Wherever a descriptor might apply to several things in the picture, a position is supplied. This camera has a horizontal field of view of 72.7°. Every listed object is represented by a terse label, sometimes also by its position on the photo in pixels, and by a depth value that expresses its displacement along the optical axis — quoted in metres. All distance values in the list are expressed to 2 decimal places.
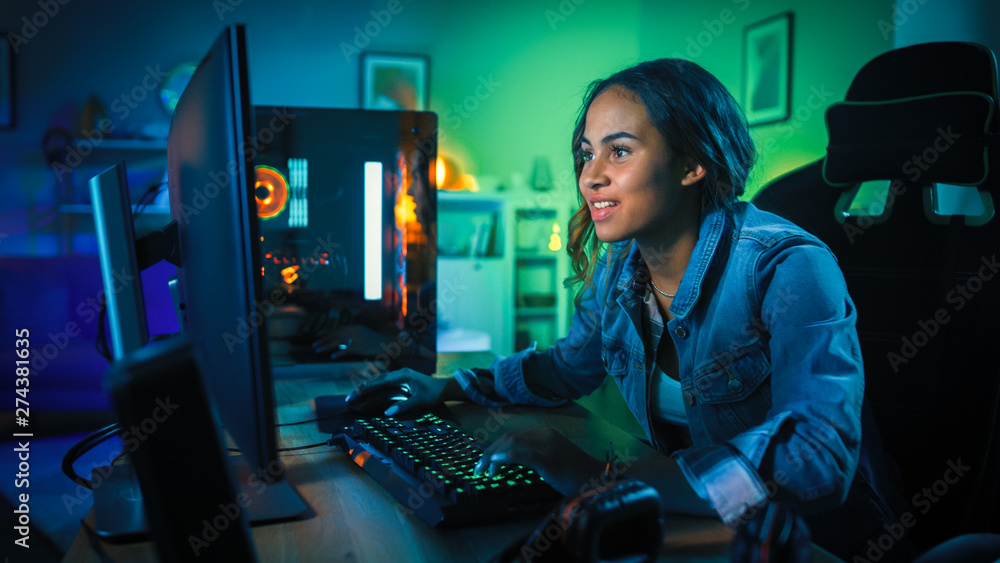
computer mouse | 1.05
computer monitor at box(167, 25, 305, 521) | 0.53
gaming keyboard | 0.67
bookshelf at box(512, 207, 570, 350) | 3.95
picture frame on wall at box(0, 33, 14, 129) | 3.52
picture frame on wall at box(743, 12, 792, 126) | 3.07
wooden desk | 0.60
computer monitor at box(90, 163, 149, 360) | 0.65
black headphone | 0.47
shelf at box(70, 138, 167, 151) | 3.47
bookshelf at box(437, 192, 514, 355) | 3.82
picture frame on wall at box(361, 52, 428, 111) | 3.93
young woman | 0.73
